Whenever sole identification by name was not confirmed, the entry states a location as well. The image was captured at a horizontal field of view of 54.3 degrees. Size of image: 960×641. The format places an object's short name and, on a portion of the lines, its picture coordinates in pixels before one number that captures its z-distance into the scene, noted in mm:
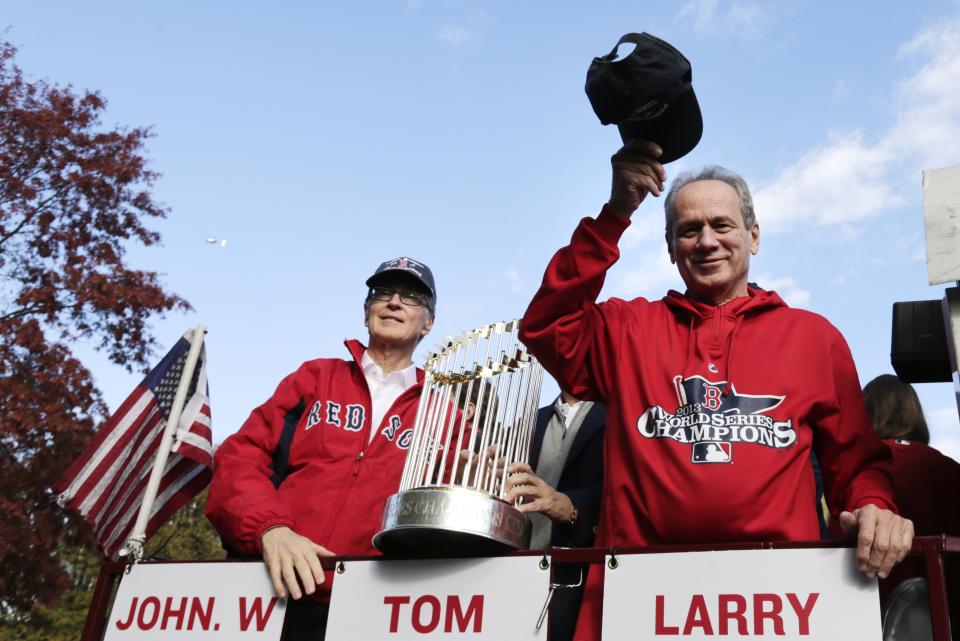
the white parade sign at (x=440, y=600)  2574
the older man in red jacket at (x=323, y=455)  3330
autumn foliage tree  9797
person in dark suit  3000
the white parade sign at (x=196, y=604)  3002
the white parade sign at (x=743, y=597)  2232
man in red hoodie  2553
